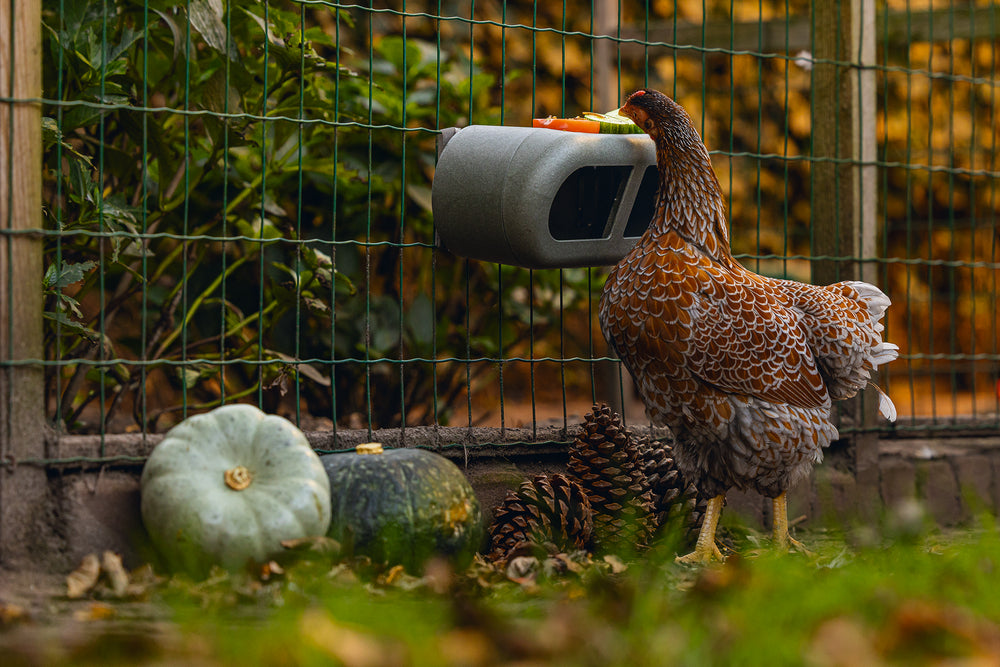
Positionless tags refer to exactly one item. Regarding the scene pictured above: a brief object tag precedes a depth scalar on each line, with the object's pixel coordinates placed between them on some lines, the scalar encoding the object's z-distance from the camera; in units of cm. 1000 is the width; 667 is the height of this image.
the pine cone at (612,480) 604
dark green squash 519
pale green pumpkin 481
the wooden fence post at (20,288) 504
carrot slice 610
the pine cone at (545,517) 579
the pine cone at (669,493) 634
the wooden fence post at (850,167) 766
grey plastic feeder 572
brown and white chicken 558
